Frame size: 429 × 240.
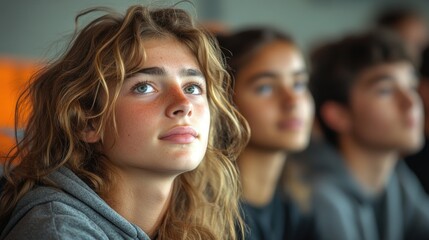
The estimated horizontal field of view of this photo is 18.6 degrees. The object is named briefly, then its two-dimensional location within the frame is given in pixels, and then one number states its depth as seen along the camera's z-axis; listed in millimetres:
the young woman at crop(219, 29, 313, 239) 1911
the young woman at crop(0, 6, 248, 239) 1512
